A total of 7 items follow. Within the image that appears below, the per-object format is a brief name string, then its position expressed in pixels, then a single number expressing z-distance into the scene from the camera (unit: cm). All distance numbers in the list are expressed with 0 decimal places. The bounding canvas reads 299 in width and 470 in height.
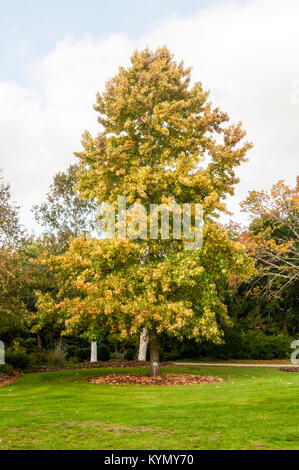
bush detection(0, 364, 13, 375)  1675
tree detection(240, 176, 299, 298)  2409
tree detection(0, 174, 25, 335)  1500
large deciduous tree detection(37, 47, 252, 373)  1330
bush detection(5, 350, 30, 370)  1834
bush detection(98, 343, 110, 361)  2472
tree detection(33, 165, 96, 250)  2455
